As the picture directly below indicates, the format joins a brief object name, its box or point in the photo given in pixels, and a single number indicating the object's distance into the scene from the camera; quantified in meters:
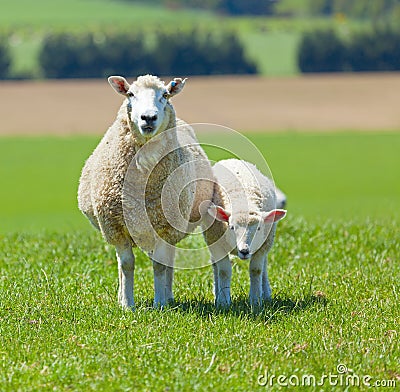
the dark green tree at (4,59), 118.00
